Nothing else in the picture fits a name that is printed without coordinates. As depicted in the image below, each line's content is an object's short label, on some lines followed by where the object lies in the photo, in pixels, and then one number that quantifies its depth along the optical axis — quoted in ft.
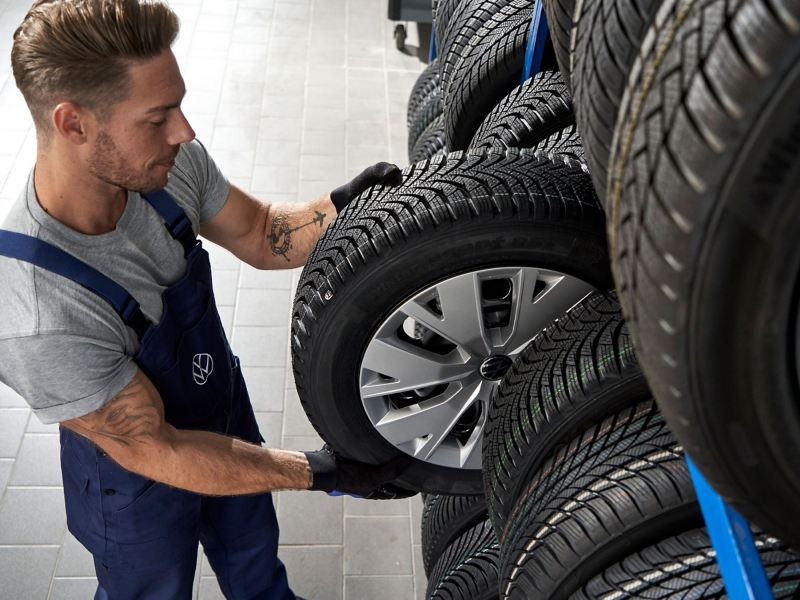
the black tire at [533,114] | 7.05
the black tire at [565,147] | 5.81
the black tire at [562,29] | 4.75
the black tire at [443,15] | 9.88
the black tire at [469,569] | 7.18
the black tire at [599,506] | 4.18
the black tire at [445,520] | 7.88
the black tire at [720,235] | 2.30
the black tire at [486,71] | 8.08
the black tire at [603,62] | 3.16
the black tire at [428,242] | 5.43
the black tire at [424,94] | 12.73
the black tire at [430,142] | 11.06
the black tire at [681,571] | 3.82
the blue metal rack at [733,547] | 3.33
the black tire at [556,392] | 4.78
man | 5.45
